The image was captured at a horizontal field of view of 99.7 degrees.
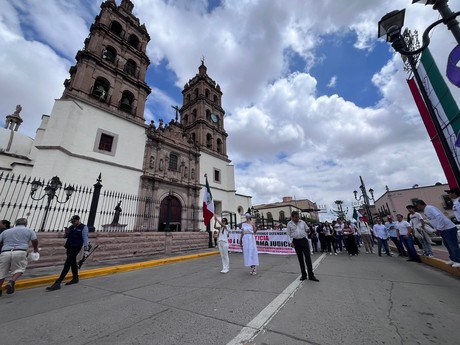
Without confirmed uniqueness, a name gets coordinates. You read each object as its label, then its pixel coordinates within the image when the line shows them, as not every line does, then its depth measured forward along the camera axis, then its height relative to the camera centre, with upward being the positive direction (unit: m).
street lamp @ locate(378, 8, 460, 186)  4.25 +4.43
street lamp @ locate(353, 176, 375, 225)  22.12 +4.24
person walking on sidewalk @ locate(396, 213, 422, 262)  7.08 -0.17
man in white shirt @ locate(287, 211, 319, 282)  4.62 -0.14
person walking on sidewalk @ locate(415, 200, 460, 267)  4.74 -0.04
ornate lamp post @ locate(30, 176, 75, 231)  8.03 +2.17
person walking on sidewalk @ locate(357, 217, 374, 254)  10.41 -0.08
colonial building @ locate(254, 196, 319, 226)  61.50 +8.49
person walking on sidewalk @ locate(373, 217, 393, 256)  8.97 -0.09
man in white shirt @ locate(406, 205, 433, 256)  6.45 -0.07
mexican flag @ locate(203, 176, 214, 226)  12.18 +1.70
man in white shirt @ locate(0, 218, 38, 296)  4.21 -0.22
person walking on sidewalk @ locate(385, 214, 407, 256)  8.40 -0.14
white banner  10.37 -0.48
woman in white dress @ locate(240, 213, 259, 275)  5.72 -0.30
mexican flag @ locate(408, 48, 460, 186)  5.56 +3.71
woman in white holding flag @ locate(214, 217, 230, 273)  6.04 -0.24
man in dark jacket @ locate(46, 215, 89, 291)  4.98 -0.05
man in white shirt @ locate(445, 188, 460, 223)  4.72 +0.69
